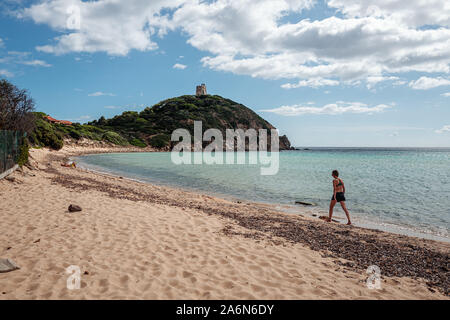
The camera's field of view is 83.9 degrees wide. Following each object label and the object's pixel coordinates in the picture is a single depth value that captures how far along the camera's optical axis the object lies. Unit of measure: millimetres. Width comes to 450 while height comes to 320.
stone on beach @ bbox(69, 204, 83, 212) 8249
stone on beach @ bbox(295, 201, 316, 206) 13805
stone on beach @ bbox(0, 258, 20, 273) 4367
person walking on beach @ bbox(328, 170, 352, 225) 10344
